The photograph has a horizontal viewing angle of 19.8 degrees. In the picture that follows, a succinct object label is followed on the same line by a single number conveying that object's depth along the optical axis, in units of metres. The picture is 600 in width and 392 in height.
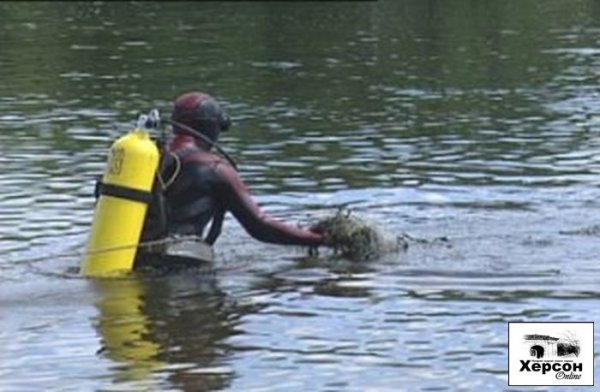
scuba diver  11.66
